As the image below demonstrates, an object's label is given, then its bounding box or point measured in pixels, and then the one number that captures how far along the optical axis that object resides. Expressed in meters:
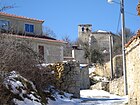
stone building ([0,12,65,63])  38.03
